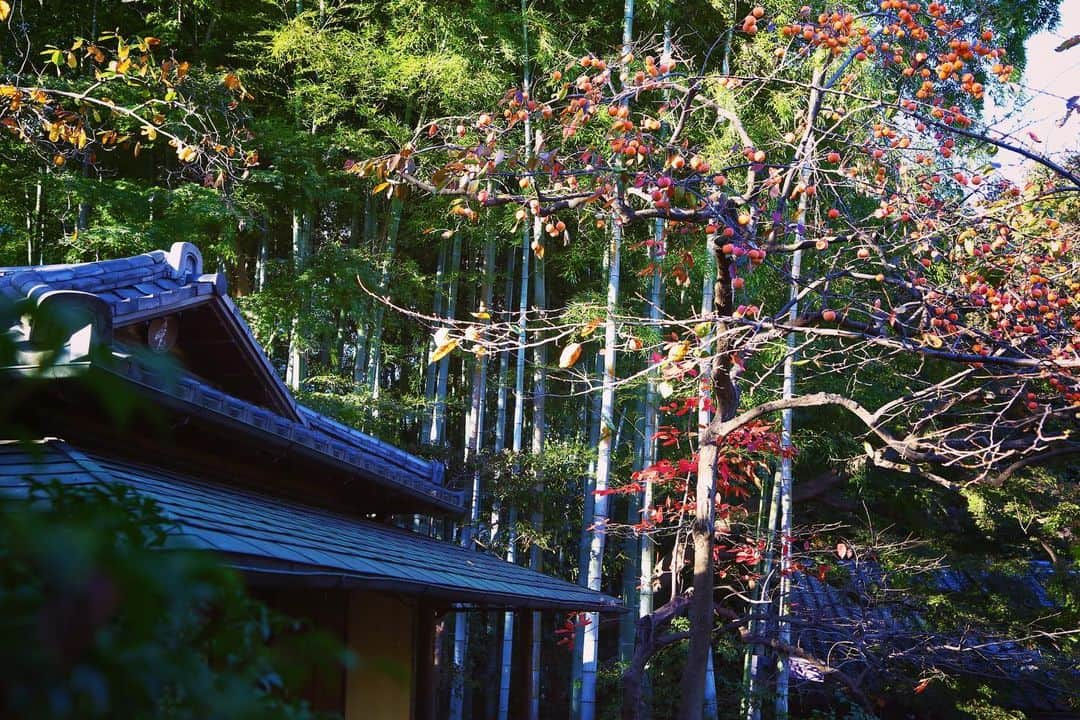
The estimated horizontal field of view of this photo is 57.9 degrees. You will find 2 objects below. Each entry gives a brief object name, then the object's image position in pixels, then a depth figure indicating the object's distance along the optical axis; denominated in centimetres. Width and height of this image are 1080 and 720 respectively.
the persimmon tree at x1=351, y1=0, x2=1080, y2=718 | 416
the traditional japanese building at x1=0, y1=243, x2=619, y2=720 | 308
